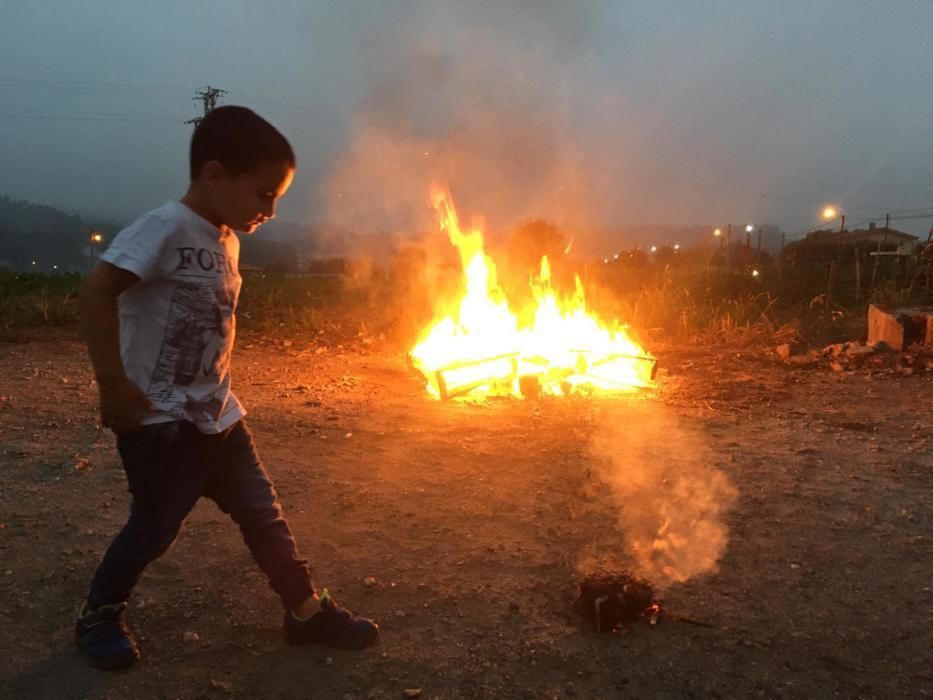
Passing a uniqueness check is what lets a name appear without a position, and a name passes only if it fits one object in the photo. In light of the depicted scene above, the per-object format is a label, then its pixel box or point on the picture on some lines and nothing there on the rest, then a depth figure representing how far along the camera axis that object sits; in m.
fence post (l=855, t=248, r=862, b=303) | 11.24
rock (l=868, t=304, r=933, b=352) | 7.20
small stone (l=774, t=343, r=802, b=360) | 7.33
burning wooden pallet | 5.78
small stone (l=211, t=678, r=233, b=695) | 1.96
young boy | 1.76
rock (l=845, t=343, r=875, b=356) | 7.10
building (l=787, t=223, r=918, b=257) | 32.13
